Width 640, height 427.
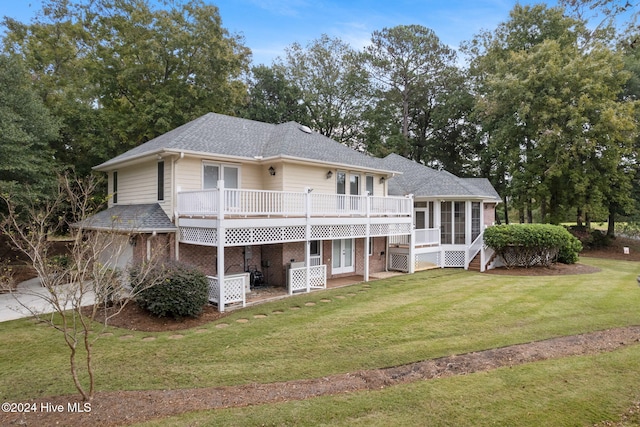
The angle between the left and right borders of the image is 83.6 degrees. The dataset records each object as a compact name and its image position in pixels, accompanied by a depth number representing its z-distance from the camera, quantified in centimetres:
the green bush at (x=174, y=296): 878
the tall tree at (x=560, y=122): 2292
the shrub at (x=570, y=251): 1798
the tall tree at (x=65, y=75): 1864
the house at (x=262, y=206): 1080
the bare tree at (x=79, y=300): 463
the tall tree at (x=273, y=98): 3033
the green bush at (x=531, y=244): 1664
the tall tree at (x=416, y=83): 3312
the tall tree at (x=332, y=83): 3322
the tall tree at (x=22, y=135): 1213
